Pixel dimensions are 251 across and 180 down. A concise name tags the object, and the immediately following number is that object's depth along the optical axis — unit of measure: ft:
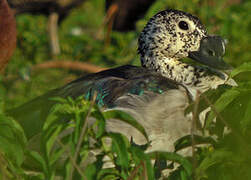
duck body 18.97
